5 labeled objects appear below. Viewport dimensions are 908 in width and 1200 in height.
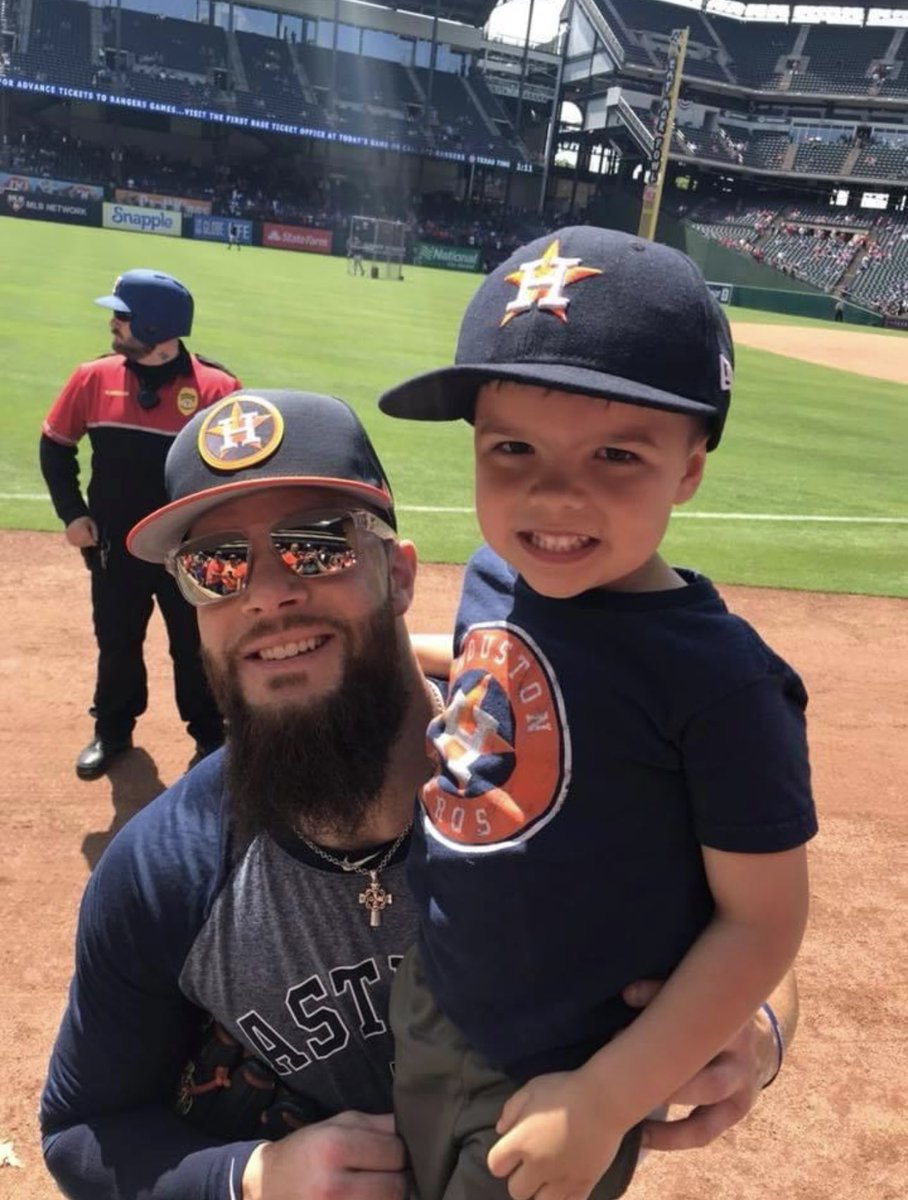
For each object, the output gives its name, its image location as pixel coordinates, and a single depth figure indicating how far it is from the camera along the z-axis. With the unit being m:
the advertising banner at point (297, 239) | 53.75
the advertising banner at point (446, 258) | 56.34
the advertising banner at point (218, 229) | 51.94
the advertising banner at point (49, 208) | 49.53
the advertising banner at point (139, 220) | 50.00
